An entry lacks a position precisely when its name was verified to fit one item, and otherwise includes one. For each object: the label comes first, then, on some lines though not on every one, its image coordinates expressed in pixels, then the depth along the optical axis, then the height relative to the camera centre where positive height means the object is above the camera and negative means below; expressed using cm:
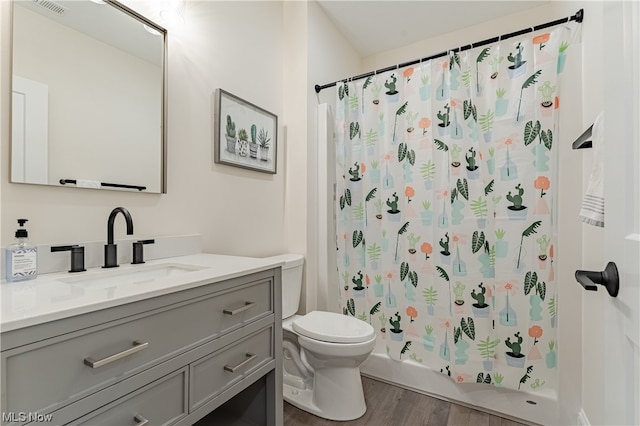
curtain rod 148 +96
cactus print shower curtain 156 +3
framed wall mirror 99 +43
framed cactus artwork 169 +48
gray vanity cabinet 60 -37
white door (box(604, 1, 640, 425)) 53 +3
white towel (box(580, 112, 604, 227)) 87 +8
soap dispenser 88 -14
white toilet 155 -80
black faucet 113 -13
